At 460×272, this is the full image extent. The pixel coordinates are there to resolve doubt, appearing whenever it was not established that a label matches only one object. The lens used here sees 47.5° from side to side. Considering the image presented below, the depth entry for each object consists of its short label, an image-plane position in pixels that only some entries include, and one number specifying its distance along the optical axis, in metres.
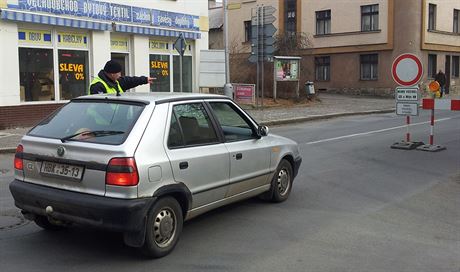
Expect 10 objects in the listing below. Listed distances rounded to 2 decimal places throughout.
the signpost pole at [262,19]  21.55
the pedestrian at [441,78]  31.46
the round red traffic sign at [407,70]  11.34
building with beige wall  33.09
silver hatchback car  4.49
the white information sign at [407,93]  11.70
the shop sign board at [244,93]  22.62
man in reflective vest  6.66
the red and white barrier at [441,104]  10.80
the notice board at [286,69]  25.14
